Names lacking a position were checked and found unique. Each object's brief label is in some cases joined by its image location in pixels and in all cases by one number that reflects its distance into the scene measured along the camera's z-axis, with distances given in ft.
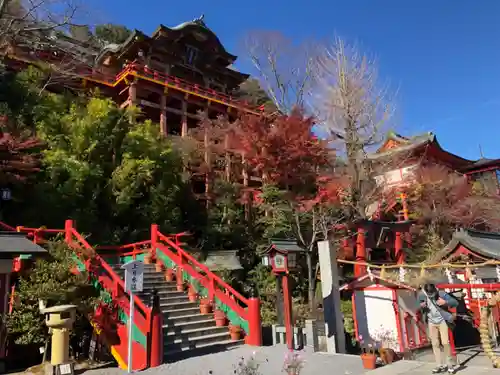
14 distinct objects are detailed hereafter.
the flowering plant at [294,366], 17.92
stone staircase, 28.25
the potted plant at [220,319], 32.54
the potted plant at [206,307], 33.68
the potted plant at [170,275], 38.34
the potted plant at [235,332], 31.42
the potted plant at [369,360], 23.88
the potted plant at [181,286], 36.81
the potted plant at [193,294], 35.27
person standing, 21.57
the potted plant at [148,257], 41.29
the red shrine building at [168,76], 65.00
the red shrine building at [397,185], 42.09
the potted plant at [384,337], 32.14
